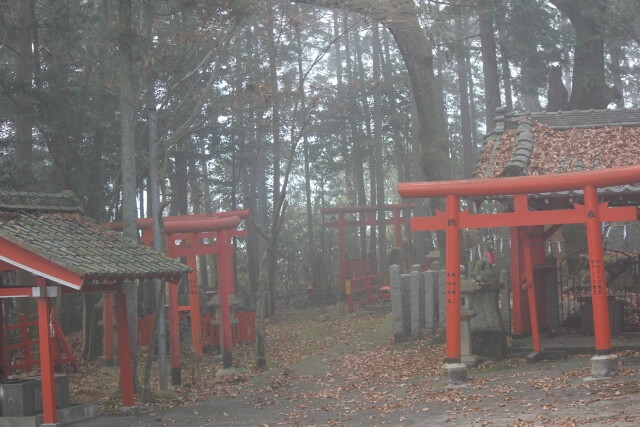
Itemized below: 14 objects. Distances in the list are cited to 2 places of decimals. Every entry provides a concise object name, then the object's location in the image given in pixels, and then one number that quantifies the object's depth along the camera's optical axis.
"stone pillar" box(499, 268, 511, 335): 16.62
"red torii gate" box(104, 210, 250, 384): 16.40
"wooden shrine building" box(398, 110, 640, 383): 11.44
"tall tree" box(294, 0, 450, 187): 18.86
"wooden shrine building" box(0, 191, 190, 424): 10.02
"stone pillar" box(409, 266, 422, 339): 18.27
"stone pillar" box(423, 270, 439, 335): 18.23
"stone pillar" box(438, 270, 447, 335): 17.66
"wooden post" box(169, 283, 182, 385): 15.07
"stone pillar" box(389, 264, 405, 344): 18.20
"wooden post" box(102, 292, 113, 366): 17.77
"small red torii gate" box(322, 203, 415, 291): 30.52
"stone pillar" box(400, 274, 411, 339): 18.30
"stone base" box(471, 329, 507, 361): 14.03
